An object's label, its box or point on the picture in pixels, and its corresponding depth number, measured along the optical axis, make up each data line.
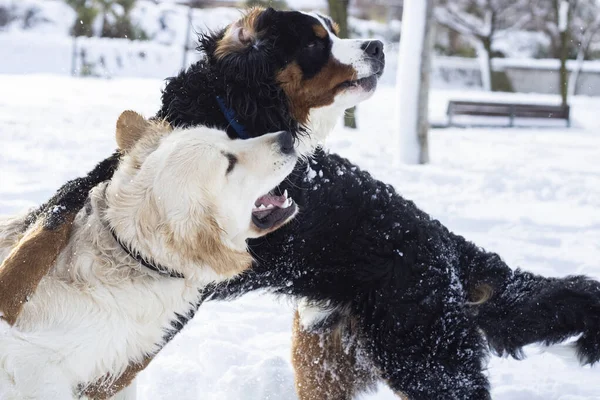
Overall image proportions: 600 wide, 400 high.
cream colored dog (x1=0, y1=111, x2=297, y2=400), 2.92
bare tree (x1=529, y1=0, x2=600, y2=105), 32.53
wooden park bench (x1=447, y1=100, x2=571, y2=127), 18.58
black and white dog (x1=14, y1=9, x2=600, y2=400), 3.41
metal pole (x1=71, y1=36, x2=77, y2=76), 23.13
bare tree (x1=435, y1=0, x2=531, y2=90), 33.91
